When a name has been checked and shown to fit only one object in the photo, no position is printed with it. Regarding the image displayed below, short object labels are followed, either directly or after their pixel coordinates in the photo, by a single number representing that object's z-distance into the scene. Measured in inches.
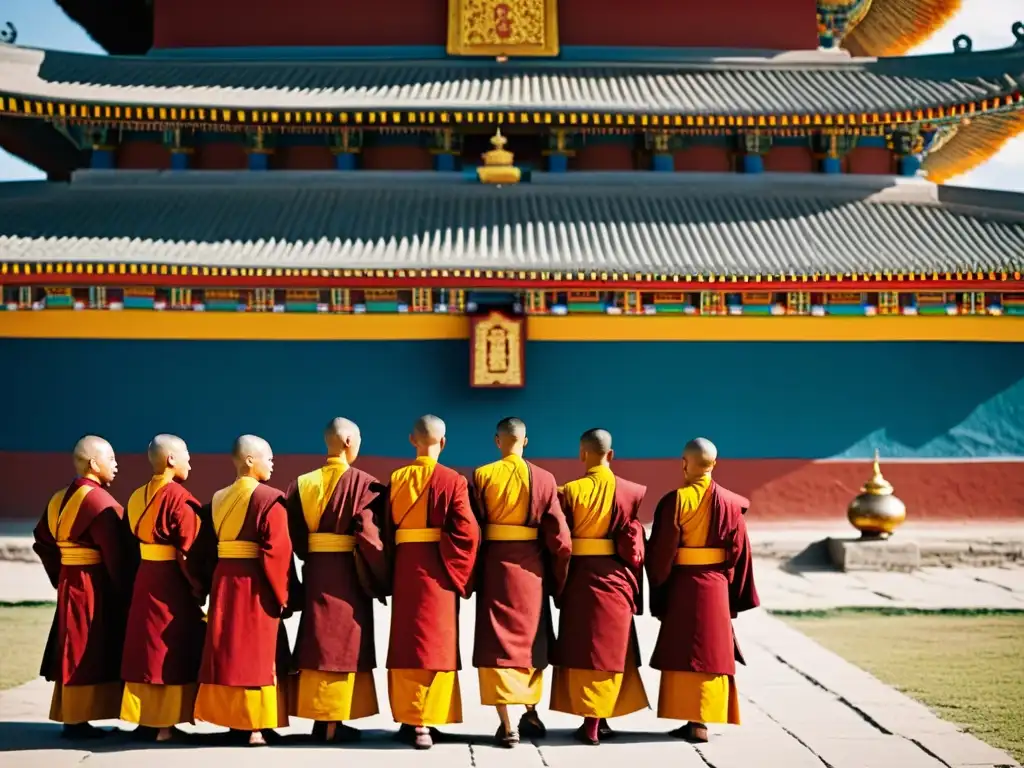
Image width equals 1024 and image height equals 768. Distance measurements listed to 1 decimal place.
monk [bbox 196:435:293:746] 250.5
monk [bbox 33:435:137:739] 257.0
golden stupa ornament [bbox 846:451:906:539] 503.8
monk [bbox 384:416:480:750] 256.8
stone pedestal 501.4
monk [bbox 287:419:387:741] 255.9
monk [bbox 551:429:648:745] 259.6
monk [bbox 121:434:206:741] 253.6
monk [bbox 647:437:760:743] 259.3
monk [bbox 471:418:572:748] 258.2
